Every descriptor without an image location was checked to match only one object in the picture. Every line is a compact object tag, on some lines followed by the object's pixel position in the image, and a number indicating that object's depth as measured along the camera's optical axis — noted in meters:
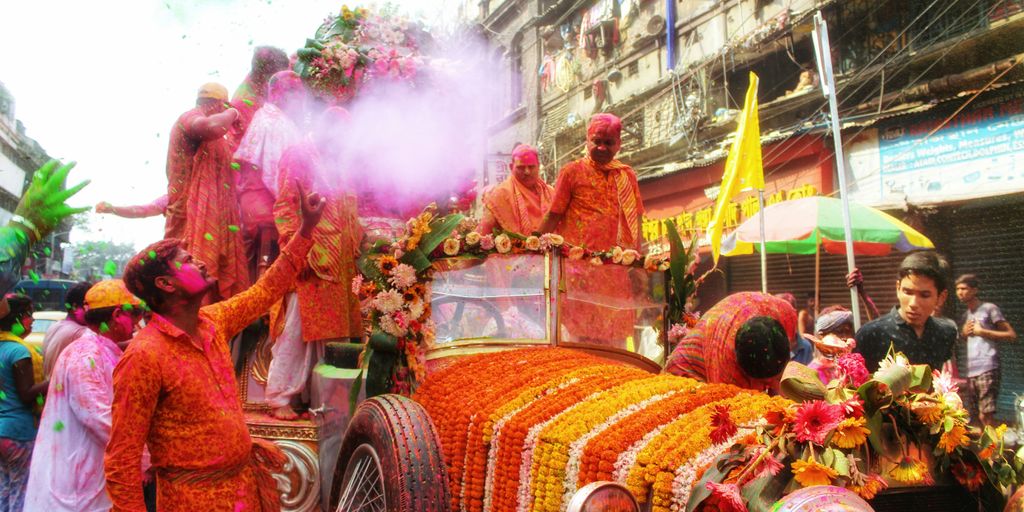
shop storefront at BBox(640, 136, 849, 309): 13.63
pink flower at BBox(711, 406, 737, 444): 2.08
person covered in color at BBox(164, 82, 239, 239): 4.84
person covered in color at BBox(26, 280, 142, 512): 3.57
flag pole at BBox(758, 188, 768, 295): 7.72
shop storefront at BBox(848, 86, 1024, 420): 10.48
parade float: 1.89
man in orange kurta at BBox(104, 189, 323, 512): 2.60
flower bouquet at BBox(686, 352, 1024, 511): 1.79
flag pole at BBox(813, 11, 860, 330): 6.55
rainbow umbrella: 8.58
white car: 9.20
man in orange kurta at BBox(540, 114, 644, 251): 4.80
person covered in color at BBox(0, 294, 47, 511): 4.47
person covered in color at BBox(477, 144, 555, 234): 5.38
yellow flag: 8.56
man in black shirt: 5.42
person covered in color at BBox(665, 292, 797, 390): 3.21
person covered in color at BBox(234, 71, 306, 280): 4.93
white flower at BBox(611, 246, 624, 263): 4.20
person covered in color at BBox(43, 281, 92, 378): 4.54
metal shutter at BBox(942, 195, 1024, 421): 10.13
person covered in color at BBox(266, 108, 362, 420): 4.64
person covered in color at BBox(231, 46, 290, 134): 5.48
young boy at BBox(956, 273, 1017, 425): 7.54
